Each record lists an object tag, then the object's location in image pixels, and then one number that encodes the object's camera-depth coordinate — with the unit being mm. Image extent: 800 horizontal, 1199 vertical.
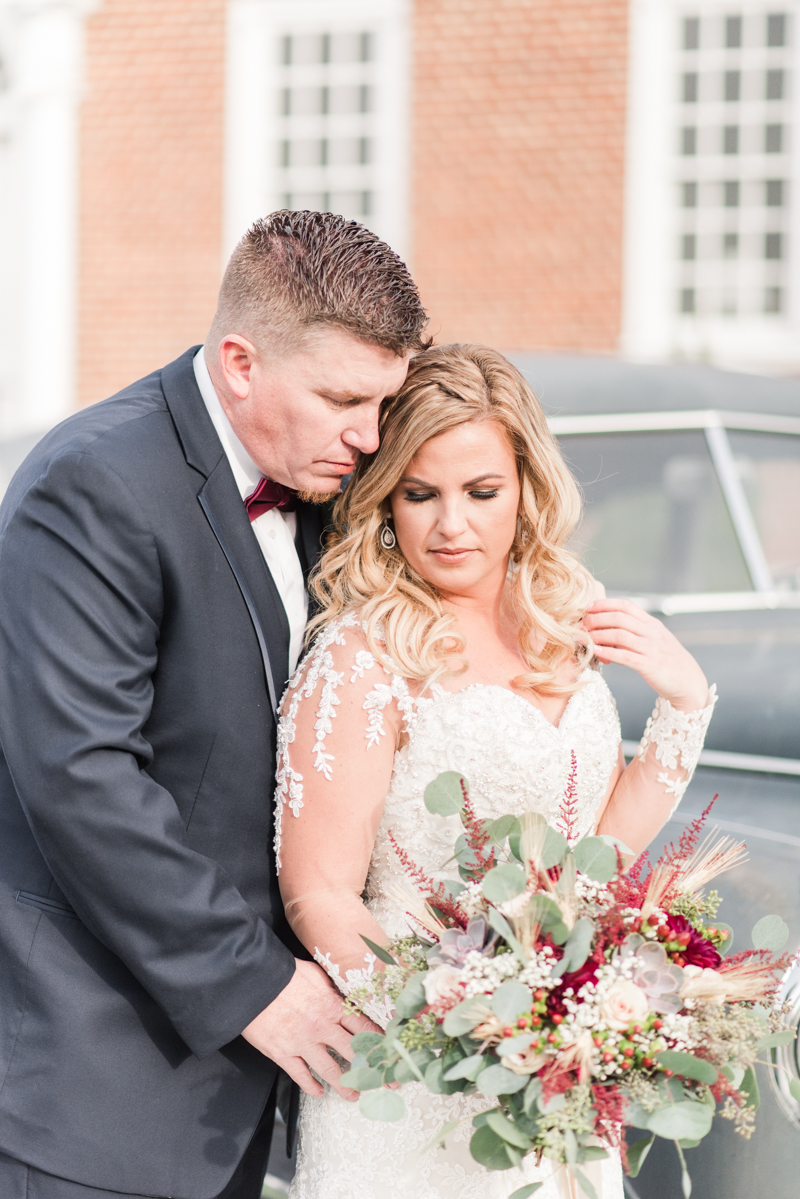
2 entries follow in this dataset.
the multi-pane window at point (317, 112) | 9172
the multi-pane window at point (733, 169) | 8914
